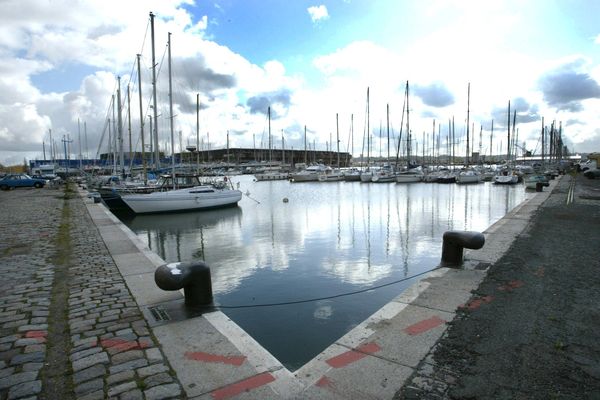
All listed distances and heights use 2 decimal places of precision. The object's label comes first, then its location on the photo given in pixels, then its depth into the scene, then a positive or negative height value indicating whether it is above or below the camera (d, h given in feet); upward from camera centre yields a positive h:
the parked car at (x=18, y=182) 146.59 -2.12
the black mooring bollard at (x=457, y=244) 28.25 -5.34
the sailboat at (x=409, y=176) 193.77 -2.25
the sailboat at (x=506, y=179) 174.55 -4.04
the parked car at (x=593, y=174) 181.90 -2.29
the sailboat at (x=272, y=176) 264.17 -1.94
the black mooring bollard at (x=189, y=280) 19.93 -5.44
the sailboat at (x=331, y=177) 226.38 -2.60
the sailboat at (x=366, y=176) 204.95 -2.11
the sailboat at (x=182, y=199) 82.12 -5.53
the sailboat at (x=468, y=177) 183.62 -3.00
